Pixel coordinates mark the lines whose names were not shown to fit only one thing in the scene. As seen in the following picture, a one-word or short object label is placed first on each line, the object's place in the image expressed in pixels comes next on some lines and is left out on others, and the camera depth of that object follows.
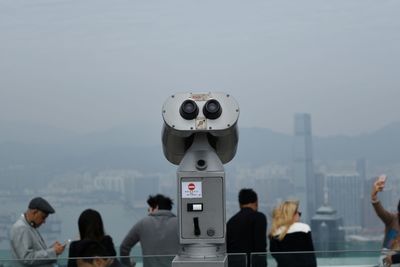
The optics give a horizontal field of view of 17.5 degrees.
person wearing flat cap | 7.16
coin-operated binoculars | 5.78
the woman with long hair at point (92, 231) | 6.78
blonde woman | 7.42
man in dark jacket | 7.61
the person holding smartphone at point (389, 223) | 7.15
